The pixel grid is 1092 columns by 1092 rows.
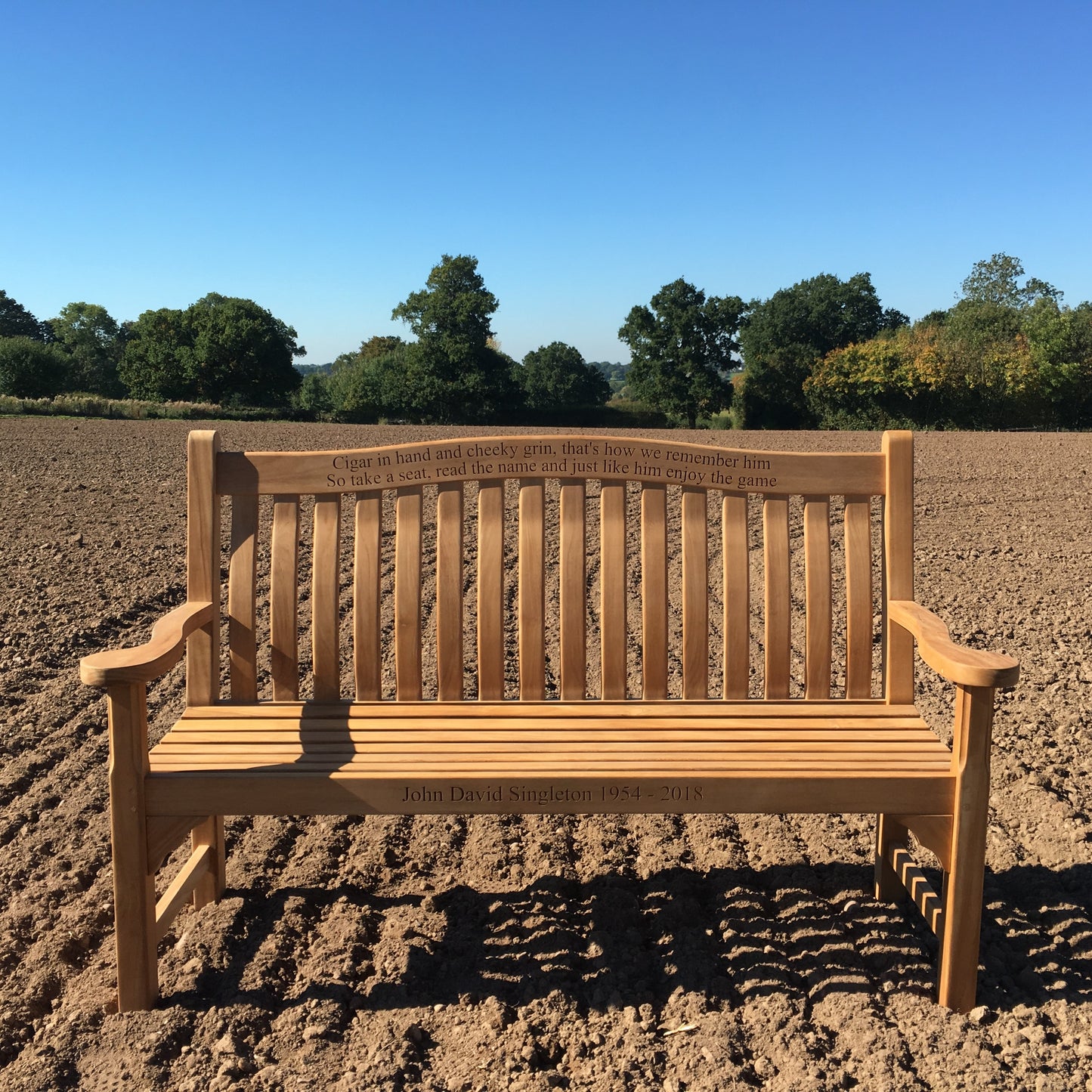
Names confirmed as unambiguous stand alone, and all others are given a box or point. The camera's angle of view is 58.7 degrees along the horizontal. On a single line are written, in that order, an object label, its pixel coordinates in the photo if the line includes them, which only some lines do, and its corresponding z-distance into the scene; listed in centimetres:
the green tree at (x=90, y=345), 6900
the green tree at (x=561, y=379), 6975
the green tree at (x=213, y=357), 5897
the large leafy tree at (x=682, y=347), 5222
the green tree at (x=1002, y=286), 5694
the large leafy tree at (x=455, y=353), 5122
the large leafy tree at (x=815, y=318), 6231
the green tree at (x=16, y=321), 8656
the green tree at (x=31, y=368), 5828
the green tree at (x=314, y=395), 6619
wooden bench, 255
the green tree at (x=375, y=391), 5219
